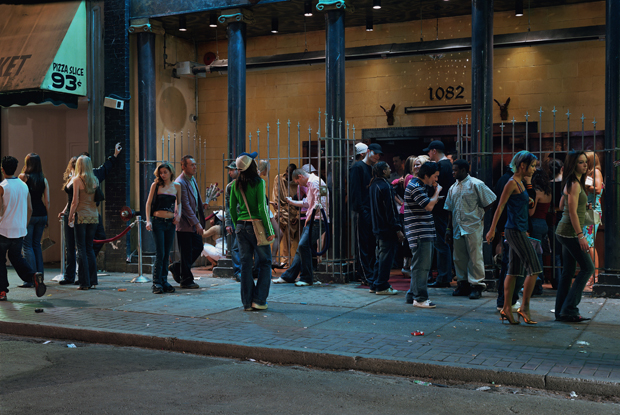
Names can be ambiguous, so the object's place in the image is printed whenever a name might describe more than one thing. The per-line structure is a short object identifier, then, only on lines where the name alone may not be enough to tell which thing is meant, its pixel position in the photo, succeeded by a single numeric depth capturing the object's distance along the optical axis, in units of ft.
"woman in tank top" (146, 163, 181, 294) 30.86
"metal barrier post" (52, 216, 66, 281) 35.82
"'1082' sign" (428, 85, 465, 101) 40.83
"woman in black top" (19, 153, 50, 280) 32.65
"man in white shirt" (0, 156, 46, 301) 29.50
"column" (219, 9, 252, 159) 37.83
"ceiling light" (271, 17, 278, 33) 41.34
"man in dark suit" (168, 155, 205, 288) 31.96
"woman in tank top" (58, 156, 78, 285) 34.71
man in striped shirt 26.27
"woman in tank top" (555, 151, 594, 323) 22.63
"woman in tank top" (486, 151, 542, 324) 22.56
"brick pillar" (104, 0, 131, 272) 40.57
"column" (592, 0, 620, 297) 28.37
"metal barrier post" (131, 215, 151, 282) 35.78
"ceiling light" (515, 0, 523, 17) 36.94
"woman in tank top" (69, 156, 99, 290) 32.78
